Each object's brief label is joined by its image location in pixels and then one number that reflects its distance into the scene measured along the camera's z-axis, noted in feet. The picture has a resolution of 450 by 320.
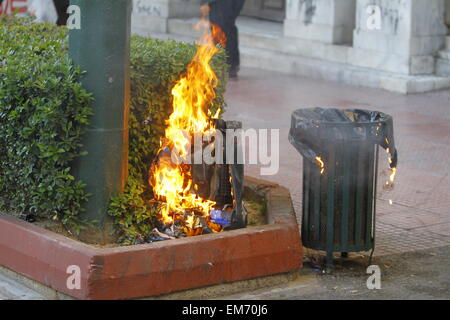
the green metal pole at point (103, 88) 19.15
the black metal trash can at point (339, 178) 19.77
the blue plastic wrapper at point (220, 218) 20.59
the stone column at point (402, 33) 42.32
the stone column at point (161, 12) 58.65
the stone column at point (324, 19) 46.19
